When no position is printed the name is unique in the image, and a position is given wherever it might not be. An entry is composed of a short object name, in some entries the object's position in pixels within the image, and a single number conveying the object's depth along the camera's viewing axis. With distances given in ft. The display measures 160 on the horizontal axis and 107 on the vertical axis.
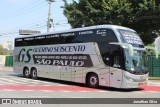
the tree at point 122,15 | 116.47
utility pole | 162.86
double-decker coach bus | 67.36
